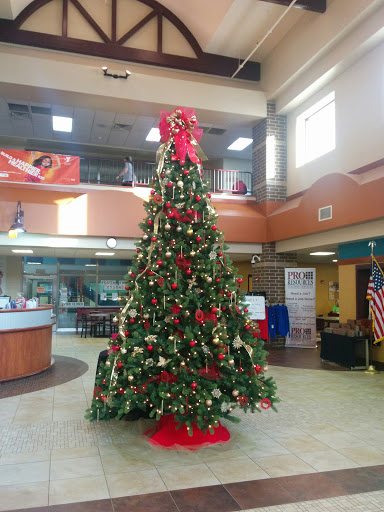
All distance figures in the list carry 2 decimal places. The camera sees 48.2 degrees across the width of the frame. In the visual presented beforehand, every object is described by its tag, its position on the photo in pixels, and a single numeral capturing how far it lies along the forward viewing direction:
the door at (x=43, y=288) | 14.72
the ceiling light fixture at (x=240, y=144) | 14.88
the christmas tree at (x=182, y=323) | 3.99
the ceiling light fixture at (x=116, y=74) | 10.38
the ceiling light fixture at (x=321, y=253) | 11.95
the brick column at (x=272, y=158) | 11.51
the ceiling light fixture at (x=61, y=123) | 13.33
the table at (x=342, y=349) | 8.42
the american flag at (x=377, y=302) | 7.80
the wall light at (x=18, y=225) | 9.20
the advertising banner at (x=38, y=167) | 9.87
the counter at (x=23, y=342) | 6.97
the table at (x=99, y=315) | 12.75
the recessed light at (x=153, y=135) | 14.09
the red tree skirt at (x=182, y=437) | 4.09
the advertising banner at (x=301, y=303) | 10.82
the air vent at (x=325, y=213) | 8.67
